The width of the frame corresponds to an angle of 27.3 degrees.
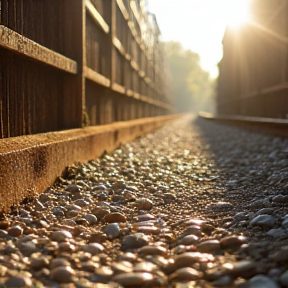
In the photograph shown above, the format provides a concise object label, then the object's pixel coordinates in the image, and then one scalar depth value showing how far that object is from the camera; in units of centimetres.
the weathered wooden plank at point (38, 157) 81
